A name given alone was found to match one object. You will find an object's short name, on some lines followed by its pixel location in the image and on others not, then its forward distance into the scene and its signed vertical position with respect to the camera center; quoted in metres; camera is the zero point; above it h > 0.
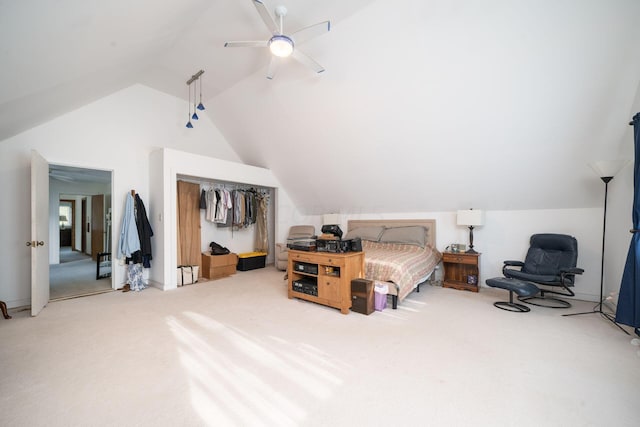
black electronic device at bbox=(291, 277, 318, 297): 3.48 -1.09
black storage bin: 5.66 -1.22
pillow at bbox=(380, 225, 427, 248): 4.61 -0.50
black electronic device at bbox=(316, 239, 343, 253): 3.36 -0.51
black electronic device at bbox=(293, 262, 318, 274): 3.51 -0.84
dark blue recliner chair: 3.36 -0.78
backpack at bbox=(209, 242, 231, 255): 5.22 -0.90
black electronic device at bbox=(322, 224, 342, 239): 3.69 -0.34
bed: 3.38 -0.72
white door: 2.99 -0.36
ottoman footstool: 3.20 -0.99
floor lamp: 2.91 +0.49
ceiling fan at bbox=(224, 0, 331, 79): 2.34 +1.62
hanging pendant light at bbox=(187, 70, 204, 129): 4.16 +2.13
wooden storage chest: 4.91 -1.16
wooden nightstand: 4.15 -1.05
